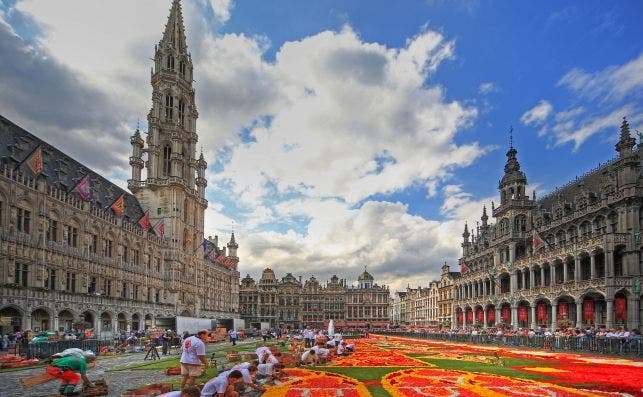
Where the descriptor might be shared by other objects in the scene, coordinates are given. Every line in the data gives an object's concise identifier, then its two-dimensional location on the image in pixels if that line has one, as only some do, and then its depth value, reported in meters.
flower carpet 15.42
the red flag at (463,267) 90.47
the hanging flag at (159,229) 78.75
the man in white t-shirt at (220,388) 11.45
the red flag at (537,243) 56.28
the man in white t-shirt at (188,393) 9.61
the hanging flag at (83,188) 48.25
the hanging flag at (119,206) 56.97
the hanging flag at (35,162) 43.66
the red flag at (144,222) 67.56
